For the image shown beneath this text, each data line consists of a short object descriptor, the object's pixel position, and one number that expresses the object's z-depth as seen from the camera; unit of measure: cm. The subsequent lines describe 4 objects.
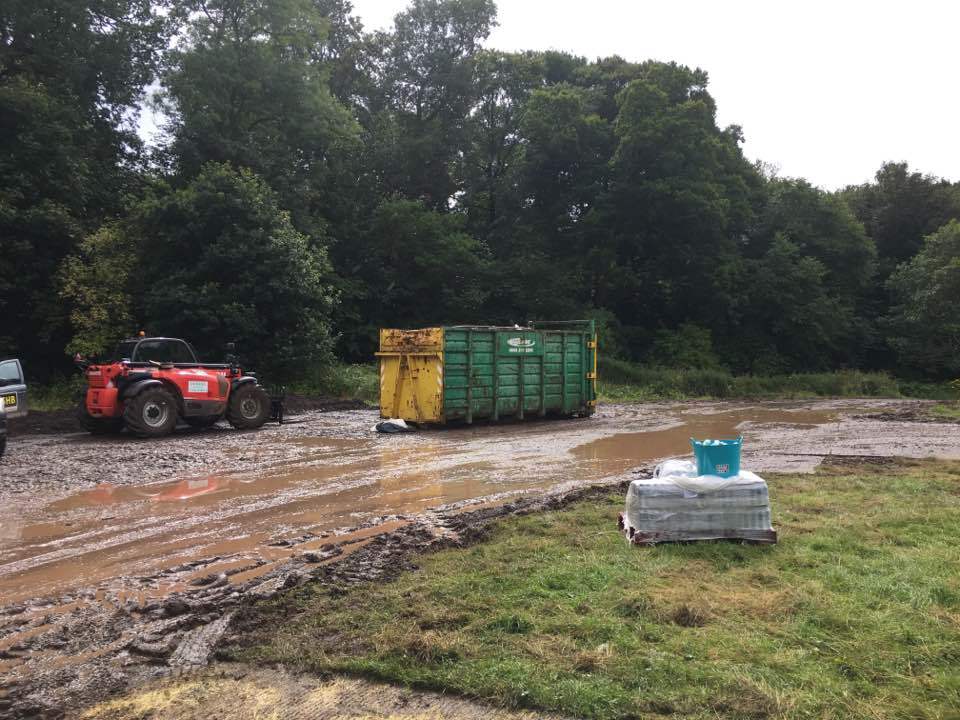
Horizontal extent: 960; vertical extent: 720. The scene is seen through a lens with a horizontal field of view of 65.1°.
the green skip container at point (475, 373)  1608
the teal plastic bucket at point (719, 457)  581
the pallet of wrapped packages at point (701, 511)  570
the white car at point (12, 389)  1222
